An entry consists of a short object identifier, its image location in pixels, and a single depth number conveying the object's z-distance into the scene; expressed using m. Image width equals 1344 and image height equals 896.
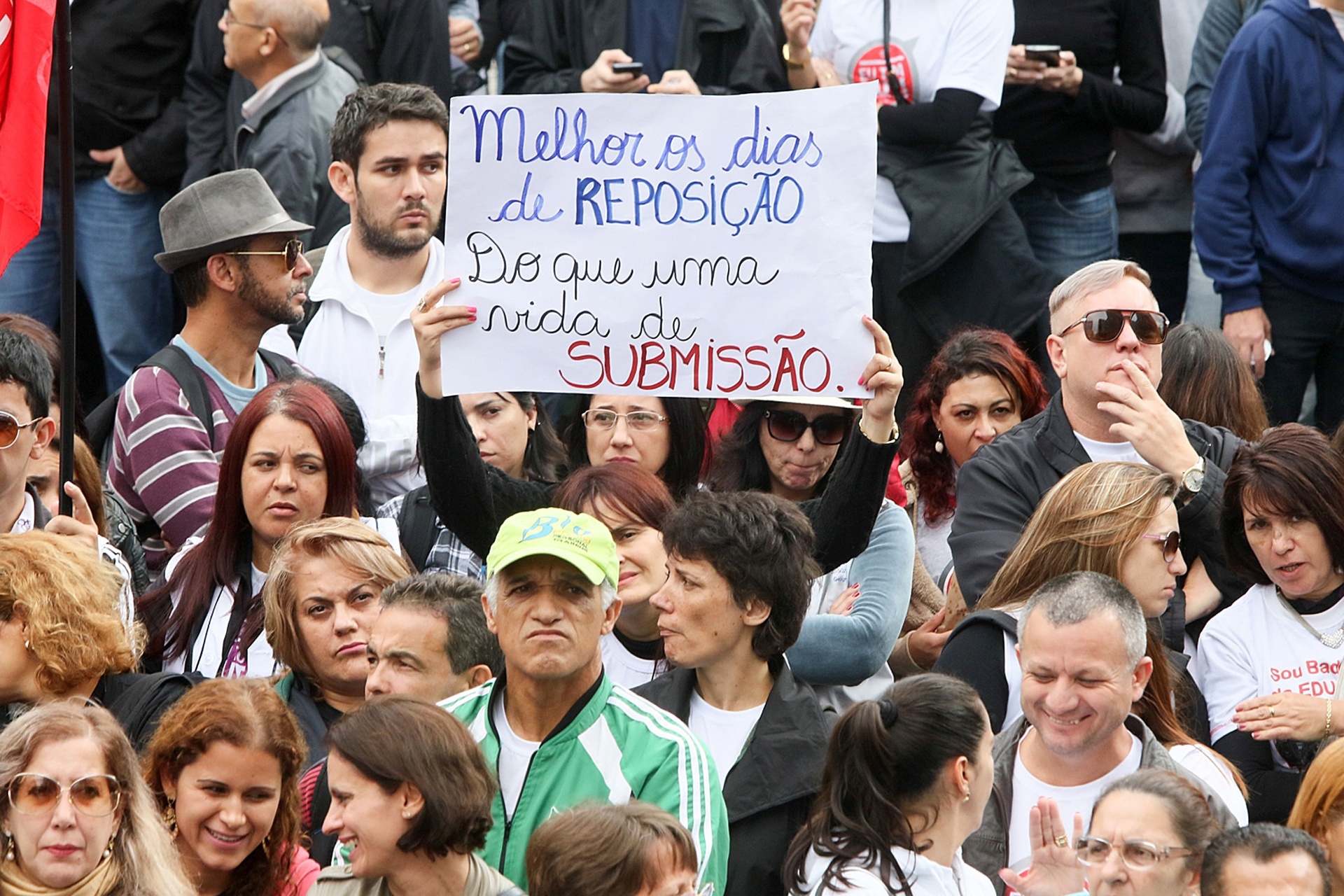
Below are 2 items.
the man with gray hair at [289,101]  15.86
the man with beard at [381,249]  13.86
